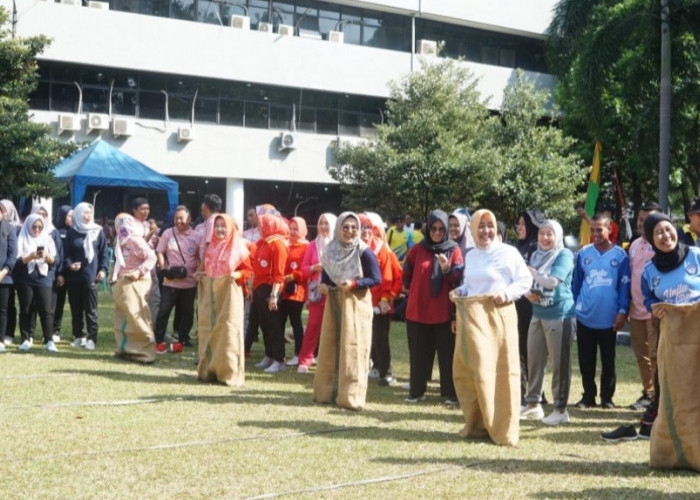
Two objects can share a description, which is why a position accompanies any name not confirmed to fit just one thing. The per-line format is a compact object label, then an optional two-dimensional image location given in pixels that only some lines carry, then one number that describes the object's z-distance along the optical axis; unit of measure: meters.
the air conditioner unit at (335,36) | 32.79
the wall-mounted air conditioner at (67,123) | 27.80
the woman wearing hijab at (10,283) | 11.90
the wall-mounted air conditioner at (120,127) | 28.73
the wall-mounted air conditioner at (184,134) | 30.09
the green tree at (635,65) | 19.12
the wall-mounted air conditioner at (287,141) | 32.00
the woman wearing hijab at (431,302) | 9.09
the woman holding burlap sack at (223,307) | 9.84
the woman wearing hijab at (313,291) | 10.70
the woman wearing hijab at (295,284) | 11.26
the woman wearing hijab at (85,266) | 12.52
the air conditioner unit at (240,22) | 30.86
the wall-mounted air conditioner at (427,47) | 33.94
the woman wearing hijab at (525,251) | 9.05
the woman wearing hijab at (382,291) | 10.25
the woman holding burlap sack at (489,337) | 7.17
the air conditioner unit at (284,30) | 31.47
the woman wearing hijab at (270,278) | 11.12
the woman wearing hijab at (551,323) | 8.30
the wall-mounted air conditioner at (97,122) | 28.11
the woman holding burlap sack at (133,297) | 11.38
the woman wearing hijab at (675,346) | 6.37
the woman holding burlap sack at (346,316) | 8.76
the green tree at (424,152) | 26.55
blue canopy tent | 20.53
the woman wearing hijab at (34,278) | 12.03
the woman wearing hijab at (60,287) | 13.16
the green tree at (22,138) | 20.92
